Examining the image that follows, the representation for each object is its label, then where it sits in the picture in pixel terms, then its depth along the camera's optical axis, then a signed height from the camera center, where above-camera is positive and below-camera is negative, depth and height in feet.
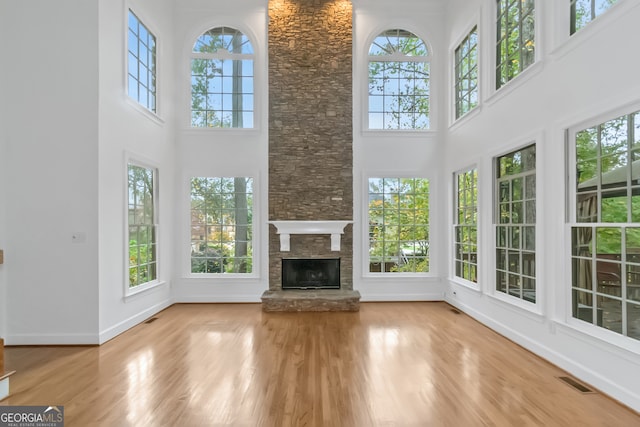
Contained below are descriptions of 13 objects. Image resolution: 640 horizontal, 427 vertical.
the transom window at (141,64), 16.42 +7.54
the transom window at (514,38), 13.30 +7.12
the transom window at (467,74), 17.70 +7.52
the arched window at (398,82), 21.66 +8.28
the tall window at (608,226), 9.06 -0.23
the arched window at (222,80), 21.33 +8.26
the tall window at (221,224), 21.03 -0.27
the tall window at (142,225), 16.44 -0.24
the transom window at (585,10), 9.94 +6.03
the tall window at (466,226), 17.57 -0.39
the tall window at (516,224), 13.05 -0.21
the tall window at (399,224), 21.36 -0.31
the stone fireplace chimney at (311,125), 20.63 +5.44
